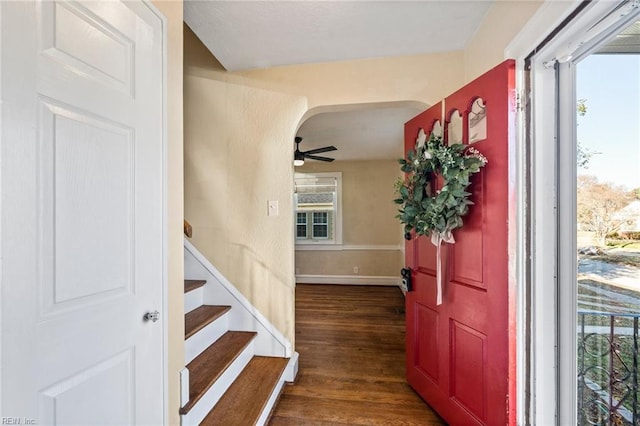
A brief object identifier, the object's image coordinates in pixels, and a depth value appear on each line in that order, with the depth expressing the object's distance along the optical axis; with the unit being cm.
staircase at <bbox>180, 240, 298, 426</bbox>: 150
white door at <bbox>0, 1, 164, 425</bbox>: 70
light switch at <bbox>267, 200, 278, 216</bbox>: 222
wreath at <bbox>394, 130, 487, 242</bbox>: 144
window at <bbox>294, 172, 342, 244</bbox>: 568
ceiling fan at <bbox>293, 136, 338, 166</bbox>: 353
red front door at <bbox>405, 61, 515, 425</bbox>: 132
